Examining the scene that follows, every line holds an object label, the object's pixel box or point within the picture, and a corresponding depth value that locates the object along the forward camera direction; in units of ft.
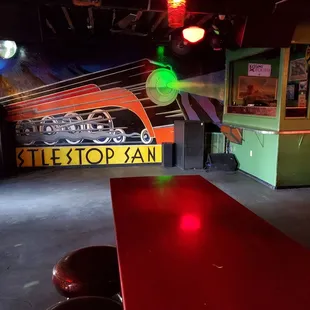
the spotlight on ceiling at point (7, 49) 20.94
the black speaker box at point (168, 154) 24.23
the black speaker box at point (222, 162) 22.97
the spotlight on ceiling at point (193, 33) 14.89
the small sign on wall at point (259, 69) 21.12
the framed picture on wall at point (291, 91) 20.33
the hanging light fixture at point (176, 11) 9.18
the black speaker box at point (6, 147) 22.15
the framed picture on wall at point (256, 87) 24.12
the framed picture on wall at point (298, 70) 18.18
